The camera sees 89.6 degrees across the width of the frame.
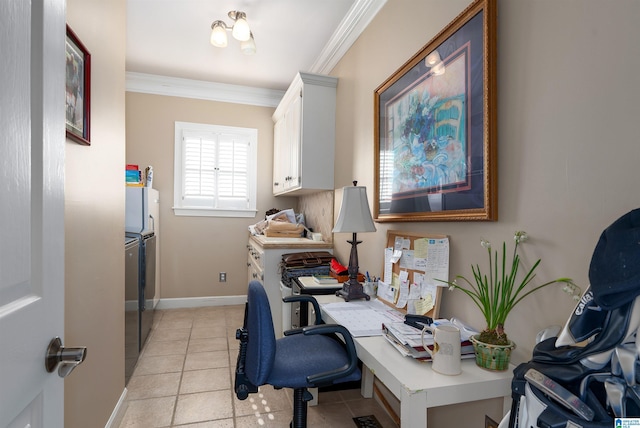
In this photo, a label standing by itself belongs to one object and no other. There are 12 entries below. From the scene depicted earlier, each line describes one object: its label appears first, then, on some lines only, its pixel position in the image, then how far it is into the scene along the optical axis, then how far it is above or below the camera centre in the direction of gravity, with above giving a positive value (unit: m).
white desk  0.97 -0.54
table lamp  1.93 -0.02
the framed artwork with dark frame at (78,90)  1.23 +0.50
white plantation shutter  4.09 +0.56
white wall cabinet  2.94 +0.78
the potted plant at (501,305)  1.08 -0.31
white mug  1.06 -0.45
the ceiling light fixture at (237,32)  2.44 +1.42
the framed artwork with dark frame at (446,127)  1.26 +0.42
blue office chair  1.28 -0.64
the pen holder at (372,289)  2.05 -0.48
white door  0.55 +0.01
